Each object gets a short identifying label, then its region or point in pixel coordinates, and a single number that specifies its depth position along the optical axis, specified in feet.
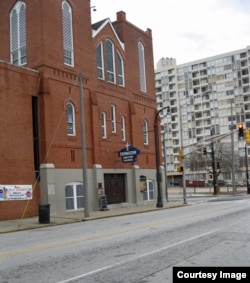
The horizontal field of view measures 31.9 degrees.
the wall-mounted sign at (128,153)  106.01
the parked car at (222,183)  315.10
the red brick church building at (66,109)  86.53
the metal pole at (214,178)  172.47
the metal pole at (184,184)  121.66
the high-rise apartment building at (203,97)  396.98
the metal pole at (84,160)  82.07
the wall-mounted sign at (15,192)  78.95
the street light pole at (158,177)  107.96
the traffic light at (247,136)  109.29
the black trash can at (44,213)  73.82
